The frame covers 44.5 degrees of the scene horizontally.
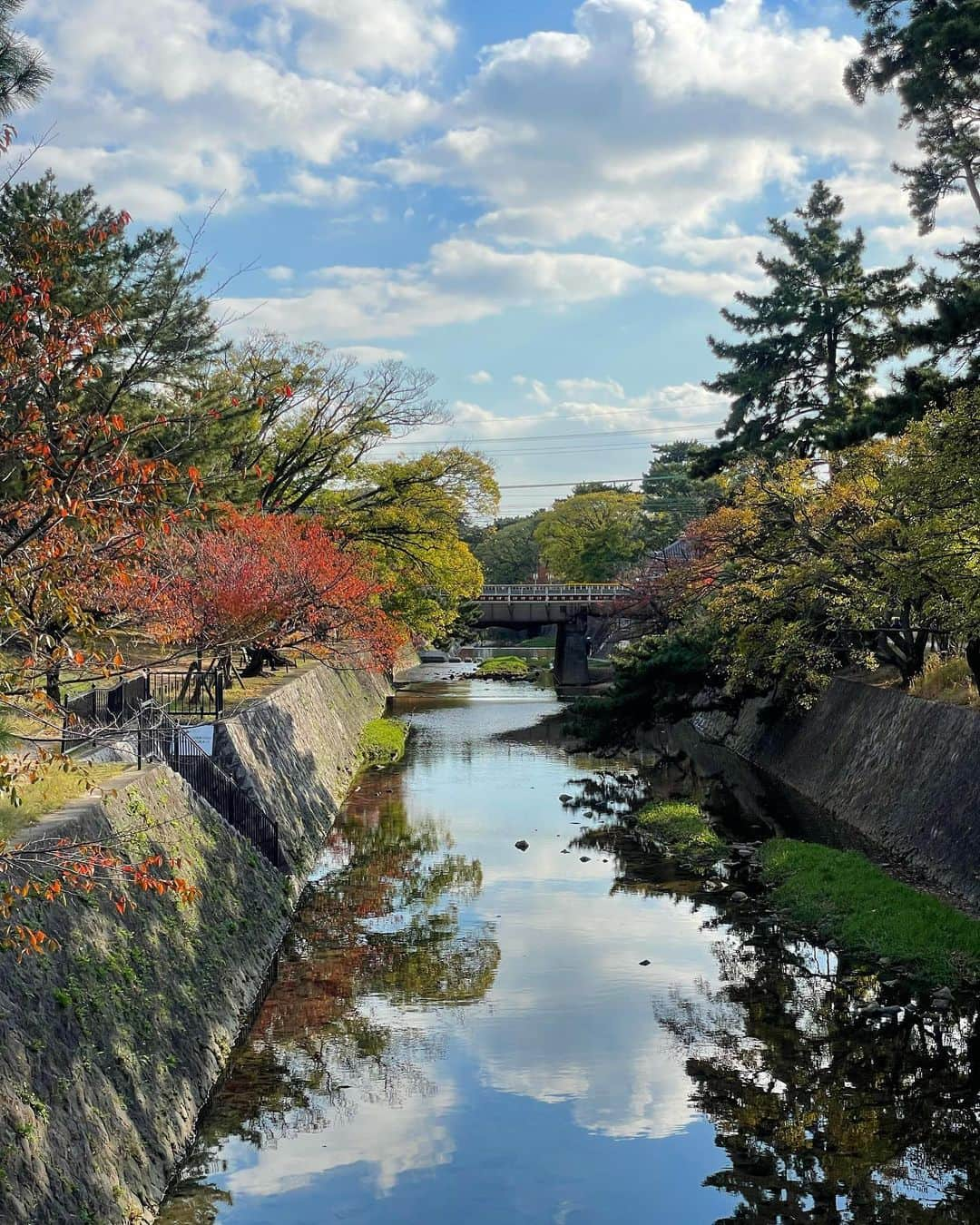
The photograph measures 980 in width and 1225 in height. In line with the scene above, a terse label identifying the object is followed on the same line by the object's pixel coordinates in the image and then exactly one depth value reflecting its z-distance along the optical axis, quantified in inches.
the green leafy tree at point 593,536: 3966.5
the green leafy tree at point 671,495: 3878.0
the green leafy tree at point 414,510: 2018.9
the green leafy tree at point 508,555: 5064.0
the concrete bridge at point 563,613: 2987.2
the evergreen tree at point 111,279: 912.3
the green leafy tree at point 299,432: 1802.4
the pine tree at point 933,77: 858.8
